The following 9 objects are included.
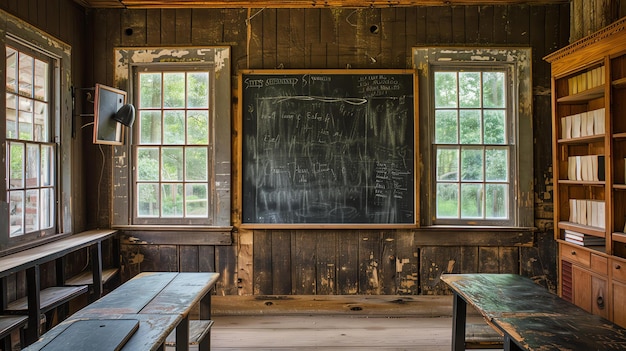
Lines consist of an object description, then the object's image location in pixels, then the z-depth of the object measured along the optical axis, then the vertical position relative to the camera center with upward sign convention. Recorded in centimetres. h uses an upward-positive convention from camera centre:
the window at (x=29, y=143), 293 +28
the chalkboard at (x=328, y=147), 377 +28
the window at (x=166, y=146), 382 +31
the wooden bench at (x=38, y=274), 262 -69
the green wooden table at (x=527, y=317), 170 -69
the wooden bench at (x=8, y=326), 237 -88
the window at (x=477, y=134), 377 +40
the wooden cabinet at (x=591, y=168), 286 +6
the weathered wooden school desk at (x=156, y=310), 170 -65
